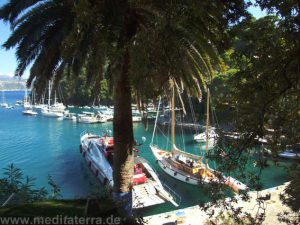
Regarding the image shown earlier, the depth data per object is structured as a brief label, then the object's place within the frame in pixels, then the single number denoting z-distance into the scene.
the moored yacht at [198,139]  27.25
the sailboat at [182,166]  16.44
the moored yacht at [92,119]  43.27
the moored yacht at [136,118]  43.33
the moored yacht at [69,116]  46.68
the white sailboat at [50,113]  50.11
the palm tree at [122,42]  3.27
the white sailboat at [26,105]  65.92
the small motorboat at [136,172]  13.96
